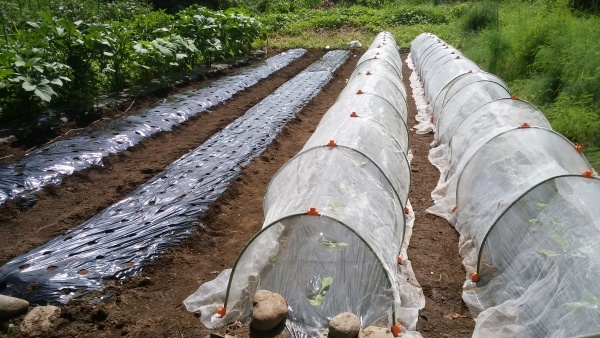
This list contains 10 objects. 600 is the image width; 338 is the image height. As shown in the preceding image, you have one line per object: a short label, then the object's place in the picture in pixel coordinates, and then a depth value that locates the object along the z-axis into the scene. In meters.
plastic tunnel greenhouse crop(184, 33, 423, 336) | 3.10
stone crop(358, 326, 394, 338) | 2.81
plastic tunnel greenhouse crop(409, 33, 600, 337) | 2.70
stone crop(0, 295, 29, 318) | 3.13
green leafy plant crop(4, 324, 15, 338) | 2.72
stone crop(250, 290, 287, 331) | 2.94
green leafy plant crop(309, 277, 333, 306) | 3.13
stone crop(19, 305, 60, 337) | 3.04
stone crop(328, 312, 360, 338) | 2.83
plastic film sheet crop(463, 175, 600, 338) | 2.58
